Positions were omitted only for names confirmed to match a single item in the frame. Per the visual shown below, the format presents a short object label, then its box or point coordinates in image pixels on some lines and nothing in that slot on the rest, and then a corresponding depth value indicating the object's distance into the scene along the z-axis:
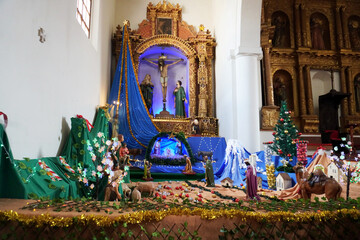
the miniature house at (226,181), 6.53
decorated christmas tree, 6.98
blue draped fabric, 9.13
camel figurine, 3.42
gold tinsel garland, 1.98
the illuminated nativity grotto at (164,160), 8.84
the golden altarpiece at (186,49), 10.91
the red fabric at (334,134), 10.44
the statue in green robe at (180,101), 11.50
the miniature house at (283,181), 5.55
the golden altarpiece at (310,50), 12.02
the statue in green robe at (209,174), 6.38
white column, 8.53
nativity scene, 2.15
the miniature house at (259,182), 6.30
